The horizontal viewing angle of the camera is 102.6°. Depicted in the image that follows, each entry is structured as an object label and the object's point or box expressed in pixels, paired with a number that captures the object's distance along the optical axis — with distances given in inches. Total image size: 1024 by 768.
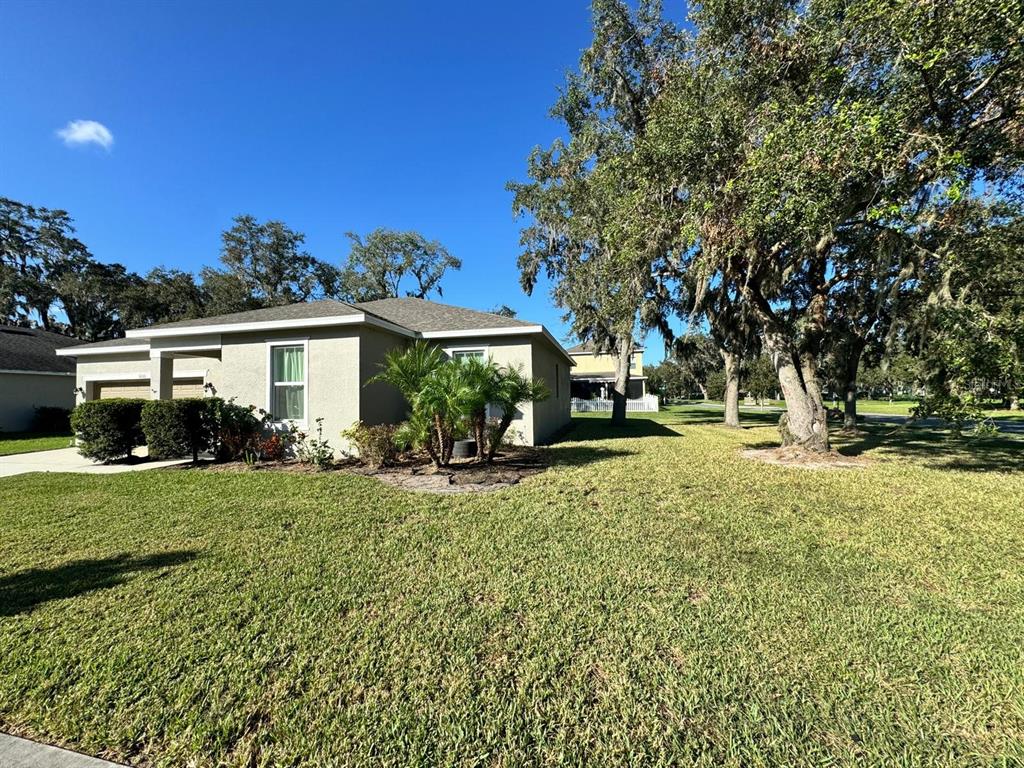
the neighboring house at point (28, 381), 610.5
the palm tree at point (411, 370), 290.2
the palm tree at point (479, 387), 283.1
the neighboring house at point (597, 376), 1385.3
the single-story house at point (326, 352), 344.8
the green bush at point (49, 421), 629.9
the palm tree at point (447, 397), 277.1
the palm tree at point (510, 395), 309.9
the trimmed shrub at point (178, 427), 345.4
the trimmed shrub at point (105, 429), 355.9
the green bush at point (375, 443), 315.0
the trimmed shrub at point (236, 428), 349.7
